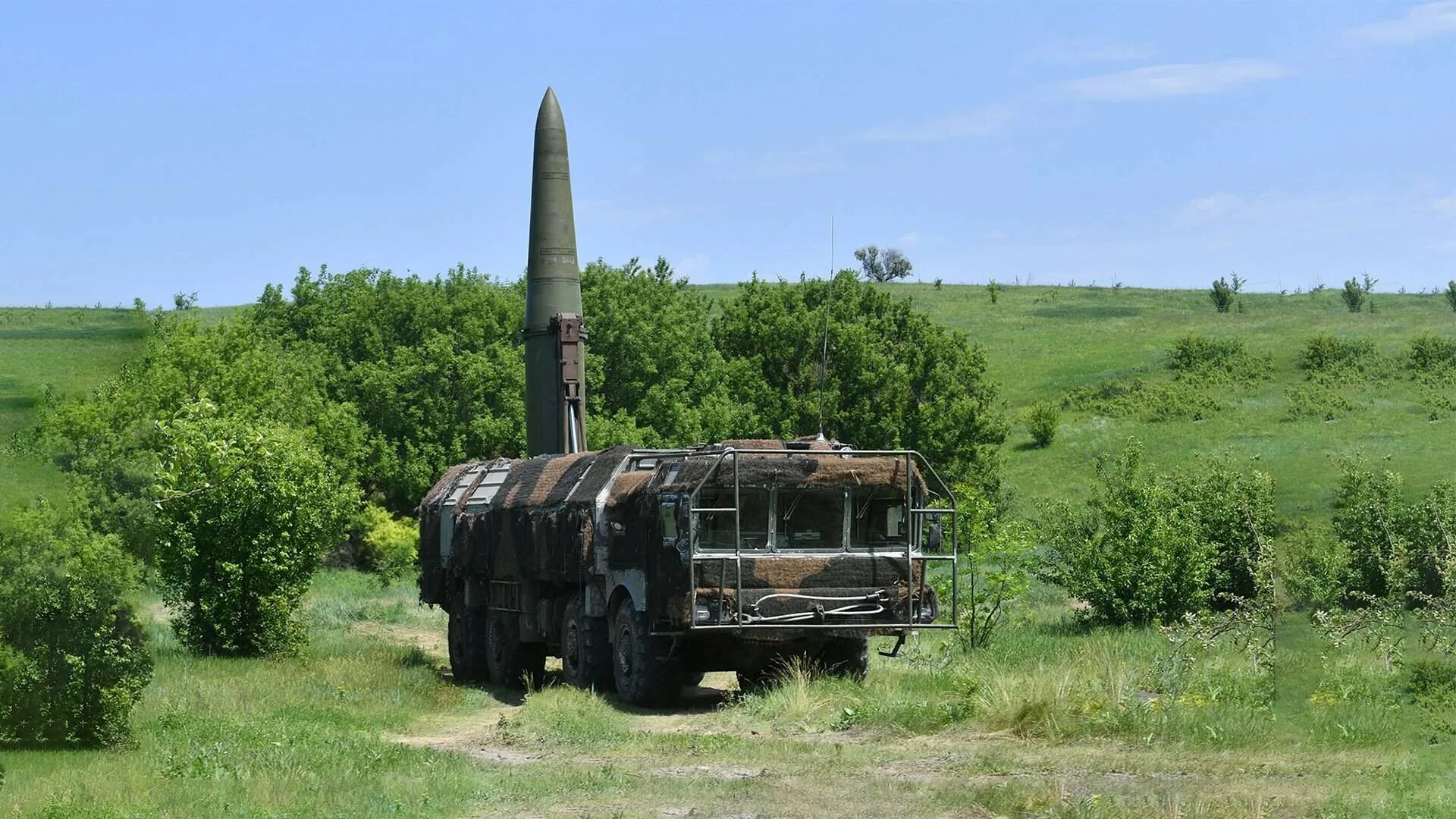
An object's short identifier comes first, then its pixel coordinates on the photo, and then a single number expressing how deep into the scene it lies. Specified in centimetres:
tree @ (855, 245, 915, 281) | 13750
